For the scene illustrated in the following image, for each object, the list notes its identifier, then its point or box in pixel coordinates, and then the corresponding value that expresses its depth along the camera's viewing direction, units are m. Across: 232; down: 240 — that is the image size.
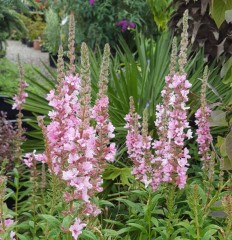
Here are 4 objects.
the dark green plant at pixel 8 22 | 3.47
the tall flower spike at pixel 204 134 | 1.45
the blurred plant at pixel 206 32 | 2.38
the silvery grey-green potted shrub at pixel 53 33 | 7.16
